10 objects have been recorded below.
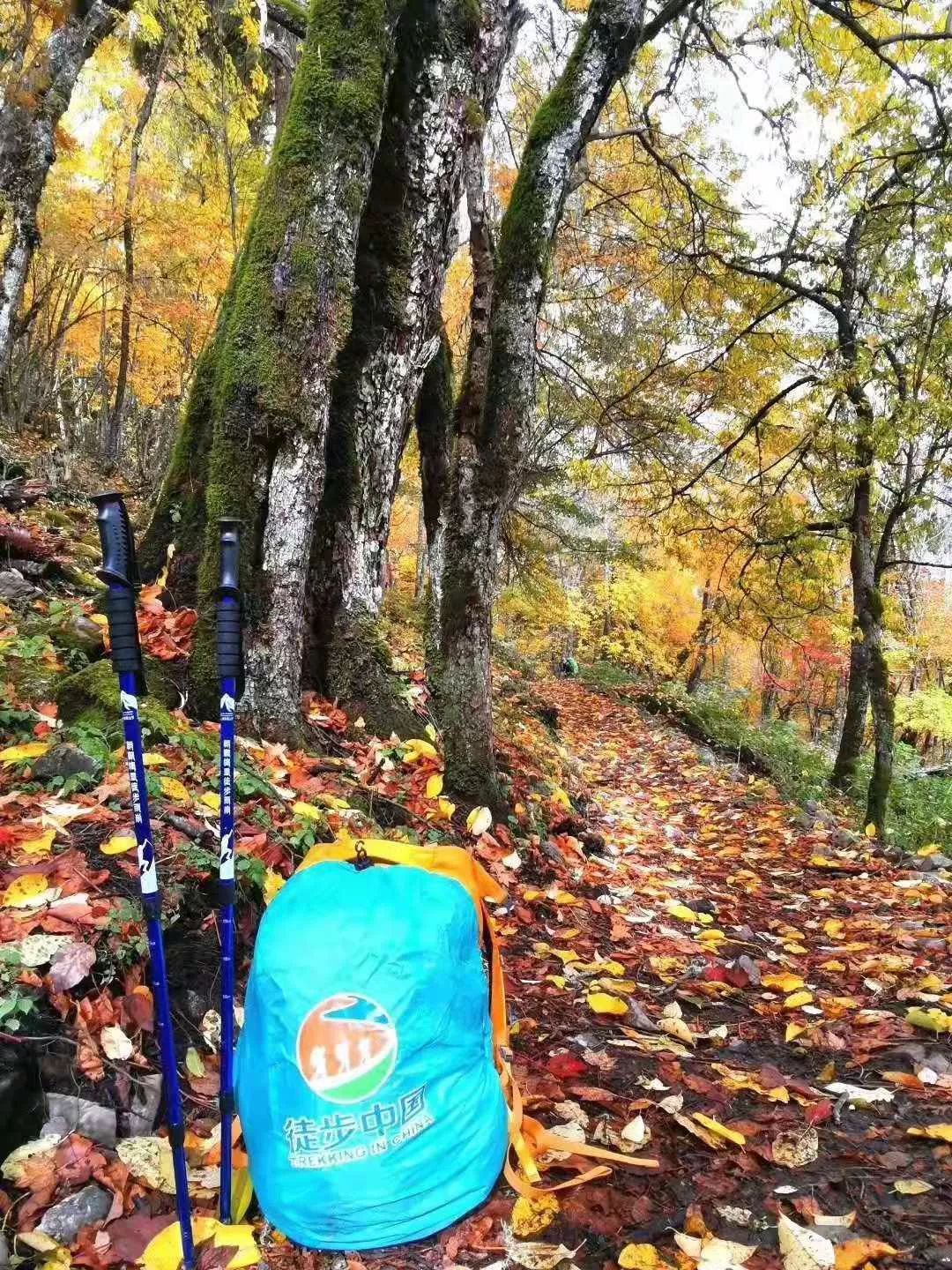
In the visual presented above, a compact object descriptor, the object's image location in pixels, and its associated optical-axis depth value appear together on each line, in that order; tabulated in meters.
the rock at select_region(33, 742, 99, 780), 2.74
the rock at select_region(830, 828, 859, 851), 6.15
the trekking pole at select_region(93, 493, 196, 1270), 1.57
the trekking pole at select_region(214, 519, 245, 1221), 1.69
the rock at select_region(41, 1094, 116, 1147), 1.80
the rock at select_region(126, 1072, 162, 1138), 1.89
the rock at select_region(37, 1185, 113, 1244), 1.59
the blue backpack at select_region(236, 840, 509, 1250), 1.65
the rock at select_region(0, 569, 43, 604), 4.44
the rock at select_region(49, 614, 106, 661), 3.74
